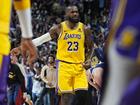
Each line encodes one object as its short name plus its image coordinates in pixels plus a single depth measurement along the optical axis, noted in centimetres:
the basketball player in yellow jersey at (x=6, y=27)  441
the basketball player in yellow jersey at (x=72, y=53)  941
